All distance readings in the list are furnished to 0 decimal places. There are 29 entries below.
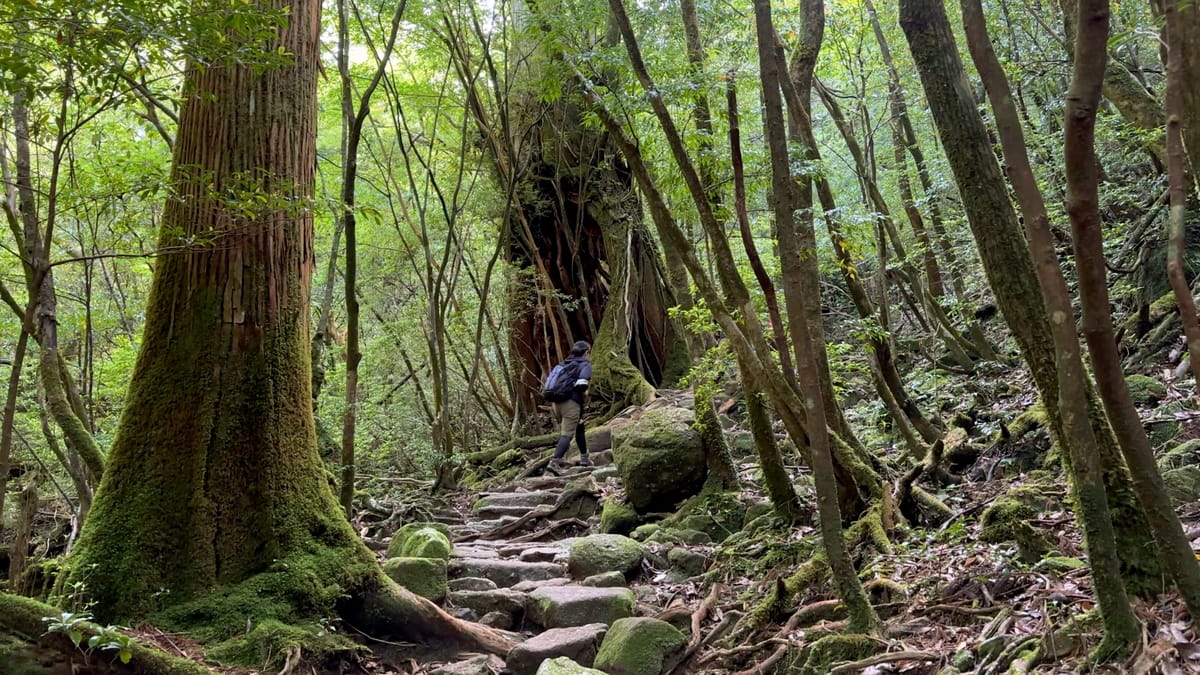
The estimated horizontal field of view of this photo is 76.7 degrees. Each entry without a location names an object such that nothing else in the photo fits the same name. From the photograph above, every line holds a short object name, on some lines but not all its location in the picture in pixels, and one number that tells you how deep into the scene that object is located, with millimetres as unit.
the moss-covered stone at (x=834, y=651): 3416
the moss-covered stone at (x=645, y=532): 6588
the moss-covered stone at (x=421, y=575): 5031
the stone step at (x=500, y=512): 8453
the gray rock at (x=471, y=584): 5540
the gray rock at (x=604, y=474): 8977
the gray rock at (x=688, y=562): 5719
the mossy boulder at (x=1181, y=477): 3961
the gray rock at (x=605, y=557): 5797
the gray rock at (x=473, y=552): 6469
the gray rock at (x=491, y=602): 5180
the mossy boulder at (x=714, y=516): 6395
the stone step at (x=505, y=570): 5922
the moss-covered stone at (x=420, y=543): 5531
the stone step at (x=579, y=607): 4914
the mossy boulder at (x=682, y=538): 6270
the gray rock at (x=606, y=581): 5500
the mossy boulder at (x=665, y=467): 7062
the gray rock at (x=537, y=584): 5719
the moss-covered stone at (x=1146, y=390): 5671
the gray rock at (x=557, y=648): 4281
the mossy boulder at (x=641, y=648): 4078
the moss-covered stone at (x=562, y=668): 3574
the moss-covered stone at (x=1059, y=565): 3430
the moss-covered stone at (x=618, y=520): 7090
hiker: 10117
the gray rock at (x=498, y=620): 5068
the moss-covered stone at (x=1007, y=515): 4062
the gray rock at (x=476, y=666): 4113
